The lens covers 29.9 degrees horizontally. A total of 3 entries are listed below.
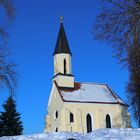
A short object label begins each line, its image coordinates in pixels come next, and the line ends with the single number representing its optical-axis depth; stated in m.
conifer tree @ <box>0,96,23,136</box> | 23.95
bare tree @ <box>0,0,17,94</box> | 13.18
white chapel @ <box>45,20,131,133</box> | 31.47
